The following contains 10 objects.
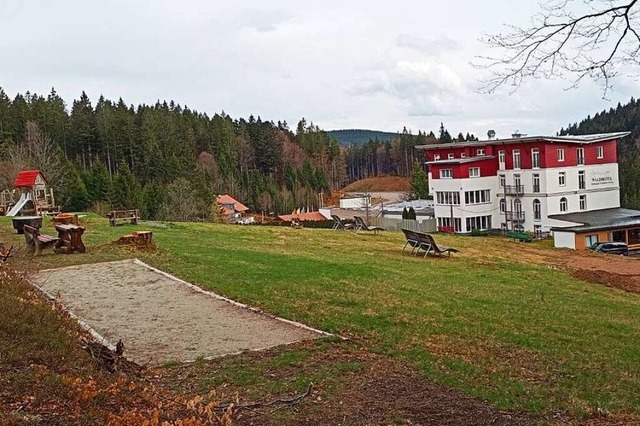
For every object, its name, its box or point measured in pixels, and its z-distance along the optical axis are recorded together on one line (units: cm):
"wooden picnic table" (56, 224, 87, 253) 1614
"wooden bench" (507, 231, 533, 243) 4806
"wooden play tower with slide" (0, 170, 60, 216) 3428
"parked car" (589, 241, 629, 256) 4181
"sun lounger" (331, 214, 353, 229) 3822
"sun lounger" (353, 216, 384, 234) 3597
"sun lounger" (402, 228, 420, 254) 2267
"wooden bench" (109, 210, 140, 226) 2681
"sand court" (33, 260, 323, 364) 819
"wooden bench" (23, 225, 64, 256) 1608
